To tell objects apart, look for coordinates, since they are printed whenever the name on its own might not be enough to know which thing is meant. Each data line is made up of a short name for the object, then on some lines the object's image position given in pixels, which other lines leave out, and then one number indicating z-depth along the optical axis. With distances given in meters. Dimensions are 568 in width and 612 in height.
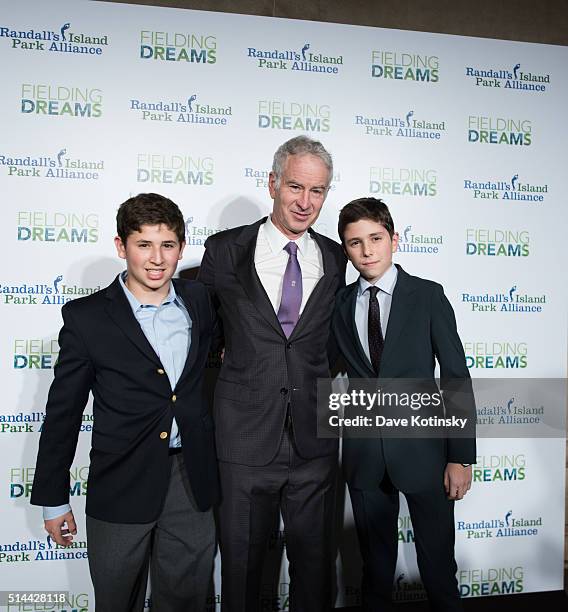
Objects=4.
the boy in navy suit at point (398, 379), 2.01
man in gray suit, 1.97
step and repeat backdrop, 2.52
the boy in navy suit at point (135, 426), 1.74
